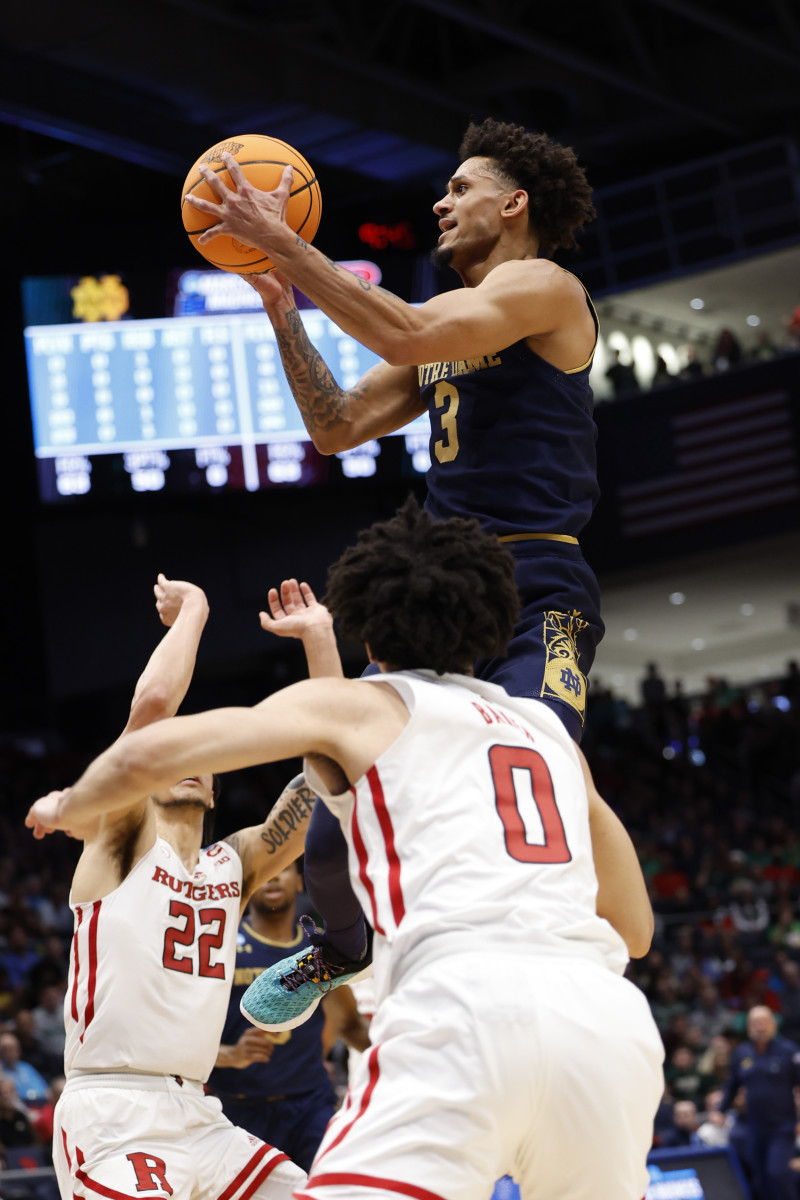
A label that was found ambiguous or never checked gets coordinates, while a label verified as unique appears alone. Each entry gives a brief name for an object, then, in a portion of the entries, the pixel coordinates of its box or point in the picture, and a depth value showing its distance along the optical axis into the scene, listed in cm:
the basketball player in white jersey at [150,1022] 419
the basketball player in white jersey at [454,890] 256
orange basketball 391
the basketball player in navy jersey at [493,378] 365
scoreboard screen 1639
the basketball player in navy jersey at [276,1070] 656
